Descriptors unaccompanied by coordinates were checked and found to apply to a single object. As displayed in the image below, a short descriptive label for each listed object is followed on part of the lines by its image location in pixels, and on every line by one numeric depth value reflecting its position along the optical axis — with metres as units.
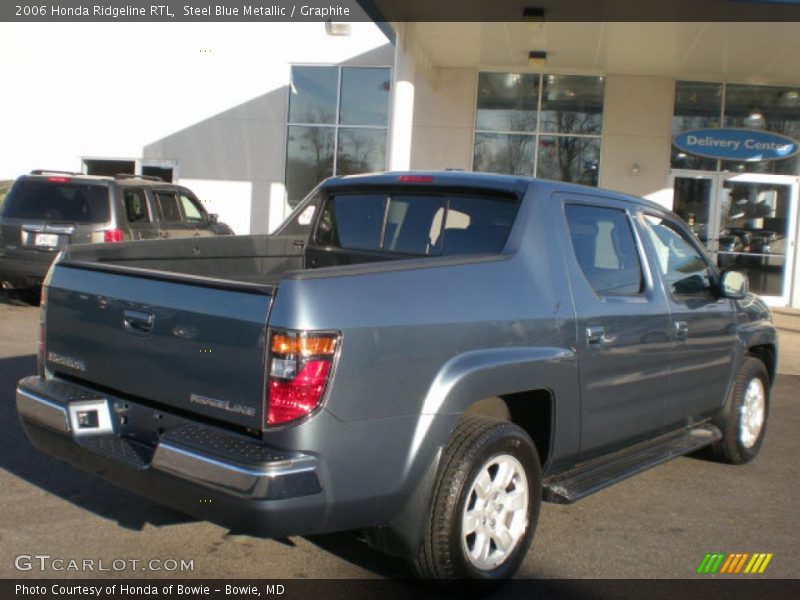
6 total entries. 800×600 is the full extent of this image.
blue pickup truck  3.01
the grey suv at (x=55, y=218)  10.84
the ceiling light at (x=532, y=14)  12.09
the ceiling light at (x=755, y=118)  16.03
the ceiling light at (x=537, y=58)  15.02
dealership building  14.36
